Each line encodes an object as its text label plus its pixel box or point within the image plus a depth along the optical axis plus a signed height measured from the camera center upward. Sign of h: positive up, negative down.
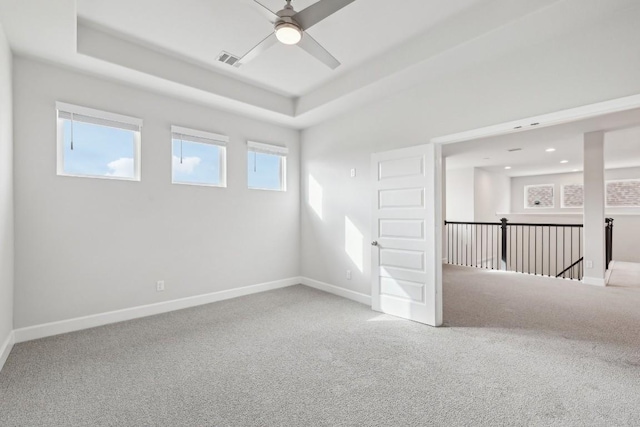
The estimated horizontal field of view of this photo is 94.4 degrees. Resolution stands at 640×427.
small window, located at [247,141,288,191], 4.88 +0.79
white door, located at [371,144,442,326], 3.42 -0.27
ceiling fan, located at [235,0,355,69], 2.00 +1.38
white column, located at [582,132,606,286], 5.18 +0.01
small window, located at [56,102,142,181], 3.29 +0.82
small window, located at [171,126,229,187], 4.07 +0.80
